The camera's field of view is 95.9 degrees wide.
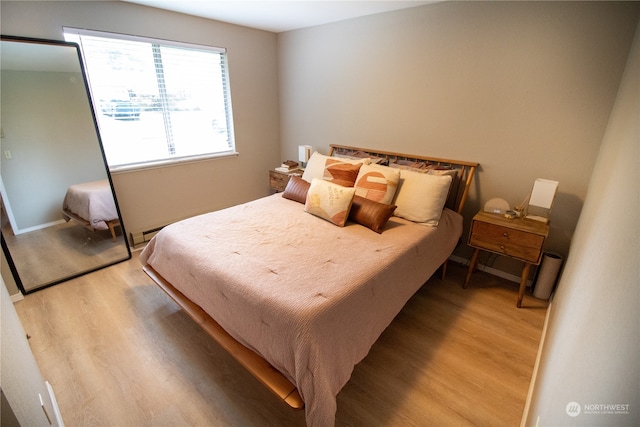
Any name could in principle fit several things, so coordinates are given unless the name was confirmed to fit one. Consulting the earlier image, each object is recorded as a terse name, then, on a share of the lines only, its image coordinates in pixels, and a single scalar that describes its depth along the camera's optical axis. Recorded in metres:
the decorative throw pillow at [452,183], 2.53
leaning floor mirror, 2.16
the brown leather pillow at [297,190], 2.73
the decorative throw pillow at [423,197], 2.31
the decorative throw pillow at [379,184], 2.40
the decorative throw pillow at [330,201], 2.25
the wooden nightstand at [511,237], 2.06
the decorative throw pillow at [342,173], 2.63
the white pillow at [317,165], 2.77
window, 2.61
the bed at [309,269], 1.31
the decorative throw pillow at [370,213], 2.17
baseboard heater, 3.05
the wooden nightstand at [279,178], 3.66
